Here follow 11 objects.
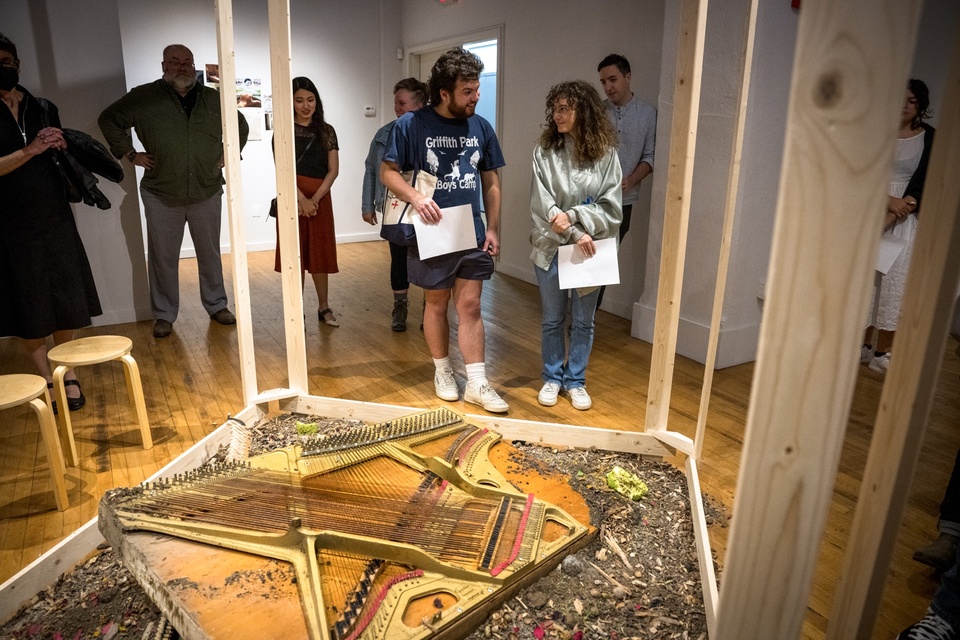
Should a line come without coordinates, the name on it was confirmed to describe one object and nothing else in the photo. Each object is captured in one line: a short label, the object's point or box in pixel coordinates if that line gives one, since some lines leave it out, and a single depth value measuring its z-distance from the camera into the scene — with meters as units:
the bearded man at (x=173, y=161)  3.89
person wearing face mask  2.73
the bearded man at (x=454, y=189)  2.74
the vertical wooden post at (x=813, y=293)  0.74
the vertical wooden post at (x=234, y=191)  2.40
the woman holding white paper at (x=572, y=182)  2.80
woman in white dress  3.20
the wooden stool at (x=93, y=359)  2.45
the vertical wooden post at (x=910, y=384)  0.93
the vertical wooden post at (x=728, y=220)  2.01
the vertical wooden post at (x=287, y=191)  2.52
